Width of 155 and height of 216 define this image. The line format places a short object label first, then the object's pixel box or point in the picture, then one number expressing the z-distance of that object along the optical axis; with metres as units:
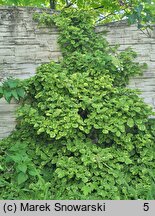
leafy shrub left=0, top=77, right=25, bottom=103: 3.70
